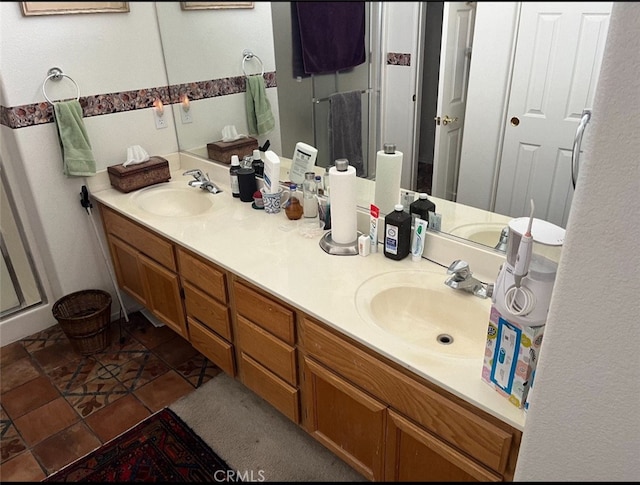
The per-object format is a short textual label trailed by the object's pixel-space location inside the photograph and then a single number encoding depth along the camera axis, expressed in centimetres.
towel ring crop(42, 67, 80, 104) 204
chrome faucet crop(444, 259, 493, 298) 136
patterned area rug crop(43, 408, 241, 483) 162
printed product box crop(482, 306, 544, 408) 93
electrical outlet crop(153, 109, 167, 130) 243
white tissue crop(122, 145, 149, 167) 233
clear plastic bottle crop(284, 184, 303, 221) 188
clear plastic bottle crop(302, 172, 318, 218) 188
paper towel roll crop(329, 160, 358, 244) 156
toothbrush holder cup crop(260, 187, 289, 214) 196
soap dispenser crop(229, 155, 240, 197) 214
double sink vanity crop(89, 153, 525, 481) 112
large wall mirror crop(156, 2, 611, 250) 115
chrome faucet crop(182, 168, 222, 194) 226
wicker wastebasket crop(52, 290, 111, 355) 224
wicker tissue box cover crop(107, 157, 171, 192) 226
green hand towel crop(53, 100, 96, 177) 207
